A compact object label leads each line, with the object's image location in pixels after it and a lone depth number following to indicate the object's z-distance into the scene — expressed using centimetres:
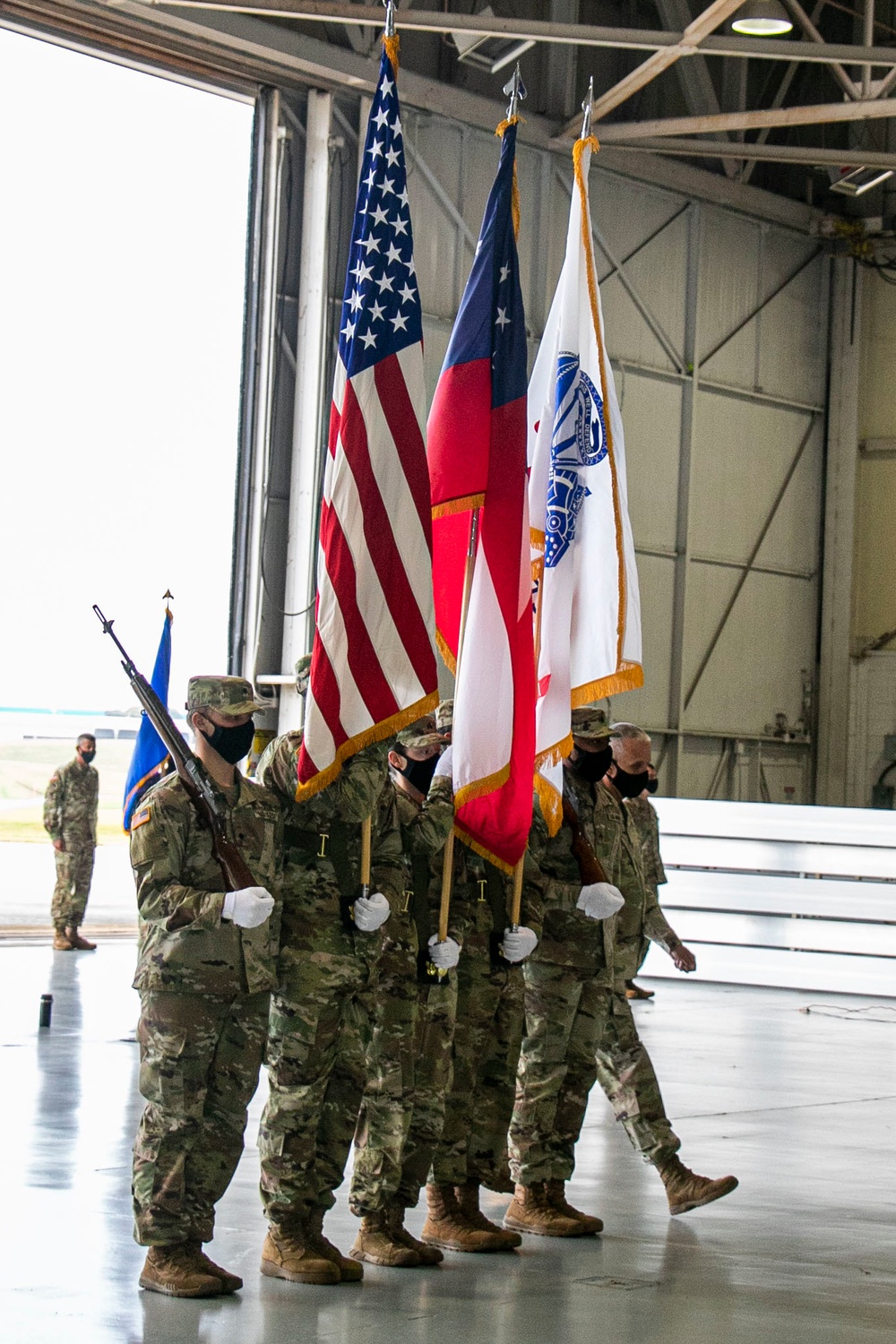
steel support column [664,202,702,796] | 1989
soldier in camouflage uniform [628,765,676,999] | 1066
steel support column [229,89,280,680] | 1662
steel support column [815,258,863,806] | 2145
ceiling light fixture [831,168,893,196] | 1991
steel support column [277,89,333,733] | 1652
